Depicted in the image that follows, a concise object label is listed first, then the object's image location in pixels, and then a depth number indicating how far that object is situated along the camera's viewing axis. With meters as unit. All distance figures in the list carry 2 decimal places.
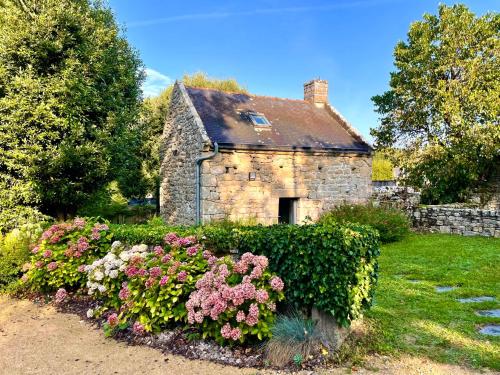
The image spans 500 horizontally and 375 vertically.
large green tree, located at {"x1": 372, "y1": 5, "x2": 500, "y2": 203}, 15.84
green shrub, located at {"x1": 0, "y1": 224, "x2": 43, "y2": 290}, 6.87
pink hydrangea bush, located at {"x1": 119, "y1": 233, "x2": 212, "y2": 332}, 4.45
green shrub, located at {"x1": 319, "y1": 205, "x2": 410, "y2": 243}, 11.52
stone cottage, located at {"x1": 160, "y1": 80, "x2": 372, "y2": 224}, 11.42
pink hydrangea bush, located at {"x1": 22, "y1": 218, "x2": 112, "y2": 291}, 6.21
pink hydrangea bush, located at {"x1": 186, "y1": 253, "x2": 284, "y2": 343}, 3.96
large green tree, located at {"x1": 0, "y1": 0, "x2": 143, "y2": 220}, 8.91
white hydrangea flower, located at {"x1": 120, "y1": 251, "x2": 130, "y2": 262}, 5.35
